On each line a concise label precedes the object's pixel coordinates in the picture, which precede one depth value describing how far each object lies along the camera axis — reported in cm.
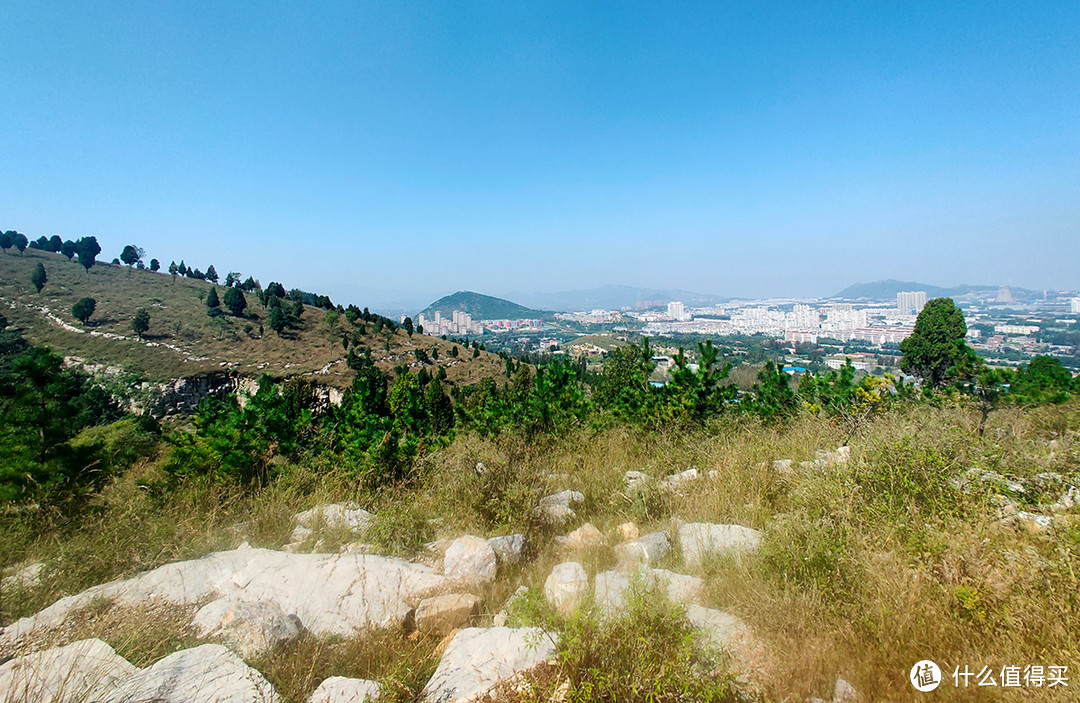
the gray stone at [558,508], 374
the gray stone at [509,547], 308
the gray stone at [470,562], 287
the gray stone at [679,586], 246
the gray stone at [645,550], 293
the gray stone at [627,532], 334
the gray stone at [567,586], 236
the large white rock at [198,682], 174
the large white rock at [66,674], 168
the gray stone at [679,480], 408
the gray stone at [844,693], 177
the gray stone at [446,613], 244
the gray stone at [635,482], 398
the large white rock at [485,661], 184
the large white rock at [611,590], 225
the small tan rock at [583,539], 325
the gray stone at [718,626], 207
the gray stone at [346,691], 184
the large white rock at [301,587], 251
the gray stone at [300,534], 347
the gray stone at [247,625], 219
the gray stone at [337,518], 356
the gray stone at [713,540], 281
